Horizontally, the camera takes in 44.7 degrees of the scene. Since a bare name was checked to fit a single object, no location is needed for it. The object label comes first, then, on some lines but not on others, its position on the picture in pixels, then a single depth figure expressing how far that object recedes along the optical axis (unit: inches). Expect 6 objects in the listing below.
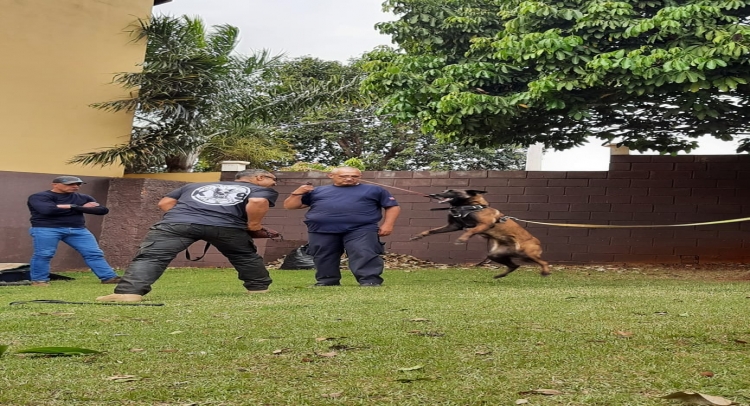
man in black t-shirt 330.3
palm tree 674.2
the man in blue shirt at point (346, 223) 394.3
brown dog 402.6
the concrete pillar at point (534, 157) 987.3
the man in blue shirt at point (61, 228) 468.8
